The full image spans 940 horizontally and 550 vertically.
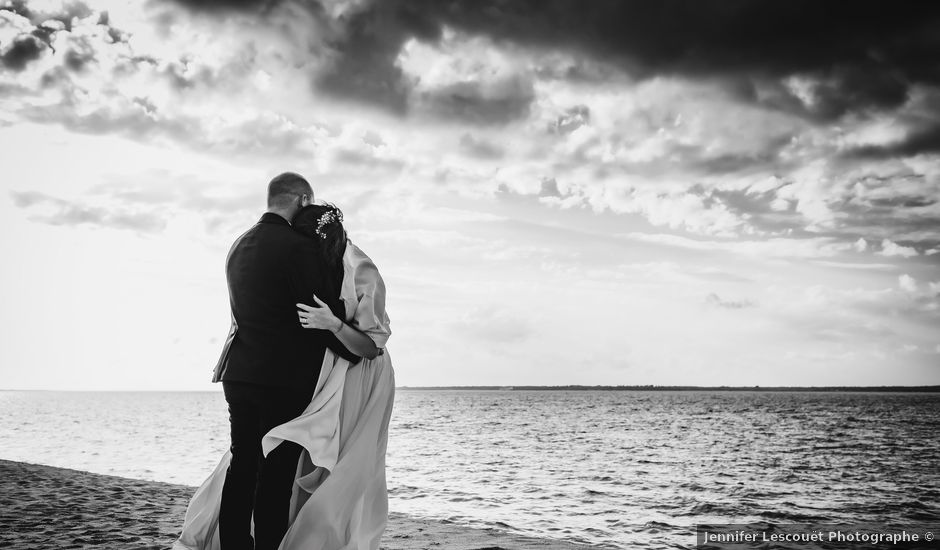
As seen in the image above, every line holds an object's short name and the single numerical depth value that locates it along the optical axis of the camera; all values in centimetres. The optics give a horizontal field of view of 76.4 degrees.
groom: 306
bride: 317
